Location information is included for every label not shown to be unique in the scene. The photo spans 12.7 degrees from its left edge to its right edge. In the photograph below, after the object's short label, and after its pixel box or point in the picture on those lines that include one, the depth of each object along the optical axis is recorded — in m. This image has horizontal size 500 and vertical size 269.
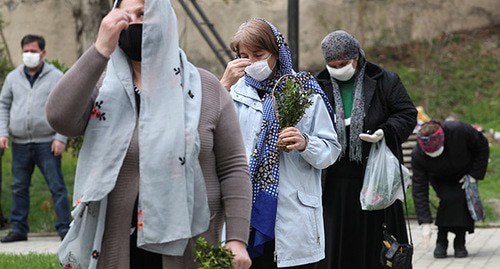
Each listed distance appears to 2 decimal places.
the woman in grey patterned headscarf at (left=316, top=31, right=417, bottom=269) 14.02
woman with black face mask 7.68
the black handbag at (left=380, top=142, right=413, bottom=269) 13.31
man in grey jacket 22.52
